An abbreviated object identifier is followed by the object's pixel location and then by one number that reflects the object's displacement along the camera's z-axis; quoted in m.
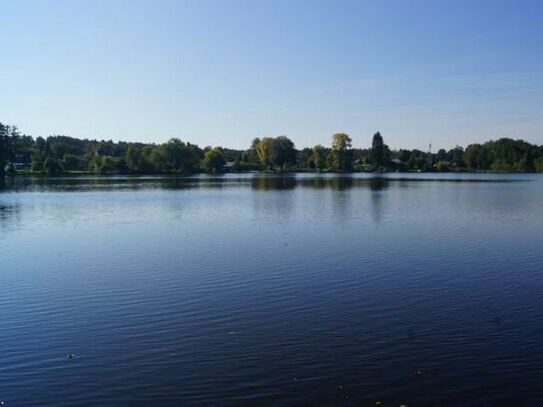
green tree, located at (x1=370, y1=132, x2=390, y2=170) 189.62
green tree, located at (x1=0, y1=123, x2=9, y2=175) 133.75
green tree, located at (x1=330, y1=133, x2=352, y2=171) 177.00
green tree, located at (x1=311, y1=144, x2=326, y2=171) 190.38
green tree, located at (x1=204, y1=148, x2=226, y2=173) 187.62
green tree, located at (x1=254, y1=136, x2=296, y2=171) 184.88
